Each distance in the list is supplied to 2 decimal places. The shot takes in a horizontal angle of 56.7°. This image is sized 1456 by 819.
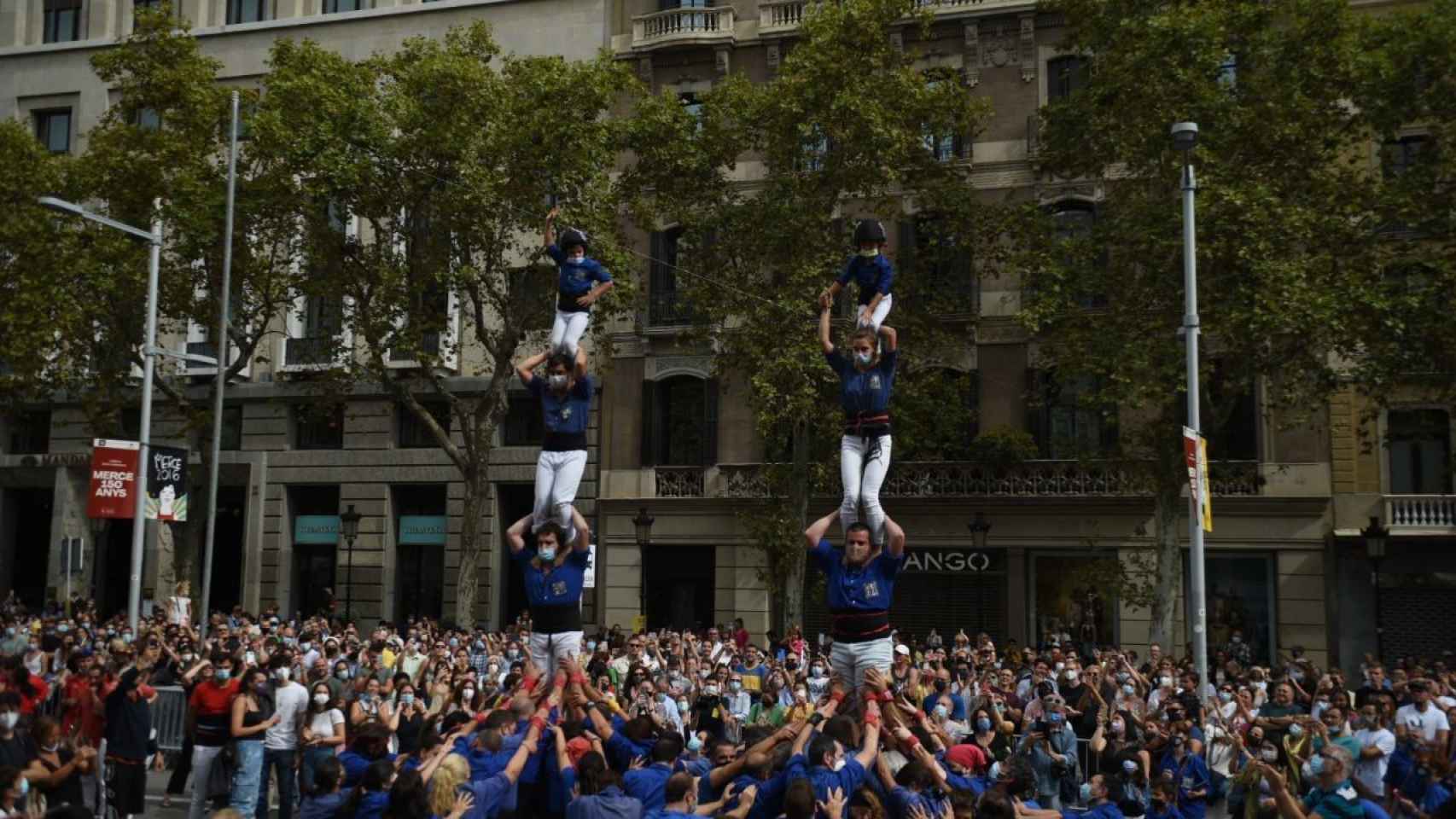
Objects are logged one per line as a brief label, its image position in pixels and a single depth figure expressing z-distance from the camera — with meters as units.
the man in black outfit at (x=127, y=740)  15.52
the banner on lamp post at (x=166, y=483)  27.72
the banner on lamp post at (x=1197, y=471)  21.27
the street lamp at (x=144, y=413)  27.53
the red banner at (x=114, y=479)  27.11
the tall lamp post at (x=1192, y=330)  21.59
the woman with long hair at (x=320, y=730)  15.72
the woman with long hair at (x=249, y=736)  15.32
